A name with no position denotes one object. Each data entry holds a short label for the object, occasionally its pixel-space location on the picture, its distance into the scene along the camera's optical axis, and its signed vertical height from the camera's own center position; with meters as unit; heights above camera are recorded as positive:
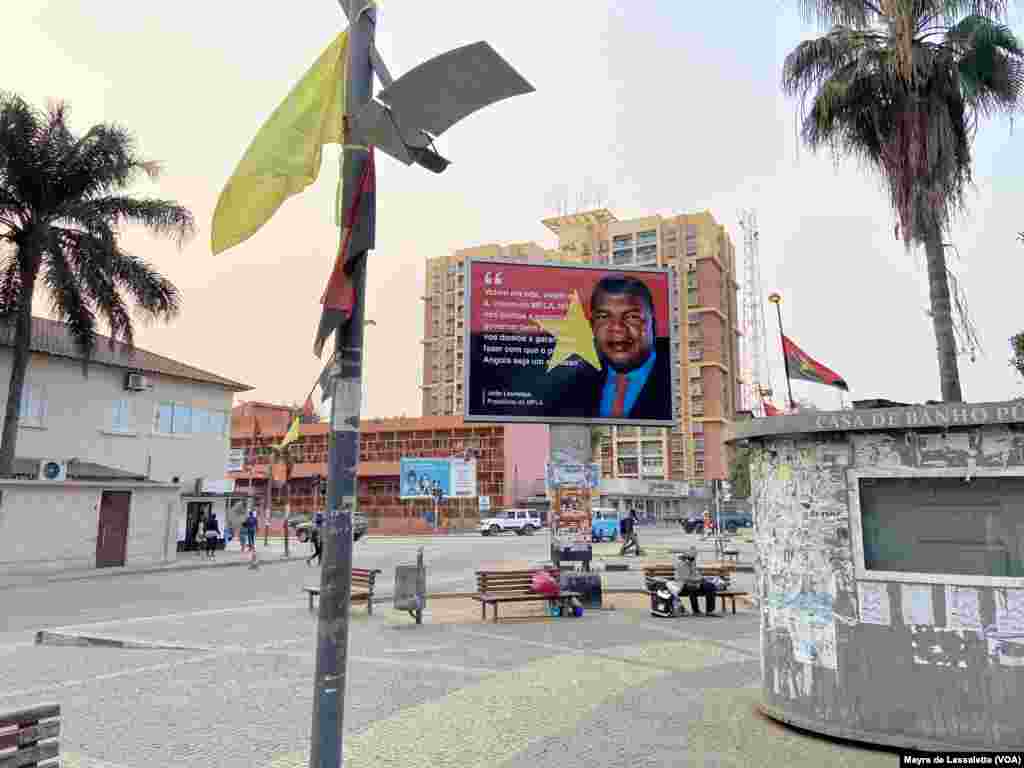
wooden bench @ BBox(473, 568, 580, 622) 13.17 -1.81
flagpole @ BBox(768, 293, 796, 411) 9.94 +2.86
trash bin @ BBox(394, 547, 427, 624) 12.59 -1.70
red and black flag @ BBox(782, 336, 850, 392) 10.02 +1.69
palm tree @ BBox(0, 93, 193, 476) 25.70 +9.37
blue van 49.41 -2.20
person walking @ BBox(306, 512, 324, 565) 26.83 -1.93
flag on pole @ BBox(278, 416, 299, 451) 13.01 +0.98
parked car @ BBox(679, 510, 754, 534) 61.25 -2.57
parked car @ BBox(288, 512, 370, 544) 40.75 -2.36
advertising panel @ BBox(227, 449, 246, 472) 68.56 +2.44
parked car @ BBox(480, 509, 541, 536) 55.03 -2.40
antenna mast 111.31 +28.50
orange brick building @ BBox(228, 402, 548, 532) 70.62 +2.95
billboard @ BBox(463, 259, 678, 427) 15.20 +2.98
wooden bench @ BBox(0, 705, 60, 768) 4.16 -1.44
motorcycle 13.38 -1.92
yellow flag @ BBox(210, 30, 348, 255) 3.55 +1.55
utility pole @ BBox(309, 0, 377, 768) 3.35 +0.01
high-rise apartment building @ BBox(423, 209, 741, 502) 96.38 +22.97
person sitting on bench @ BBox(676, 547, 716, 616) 13.55 -1.64
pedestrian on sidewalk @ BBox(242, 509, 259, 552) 30.77 -1.72
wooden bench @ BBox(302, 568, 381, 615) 13.52 -1.83
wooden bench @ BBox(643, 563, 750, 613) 15.30 -1.62
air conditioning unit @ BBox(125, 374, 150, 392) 31.80 +4.41
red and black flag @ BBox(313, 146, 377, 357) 3.48 +1.14
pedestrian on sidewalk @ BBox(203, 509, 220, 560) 30.22 -1.90
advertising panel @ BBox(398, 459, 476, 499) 62.03 +1.02
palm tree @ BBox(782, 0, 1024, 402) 13.80 +7.75
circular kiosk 5.50 -0.63
